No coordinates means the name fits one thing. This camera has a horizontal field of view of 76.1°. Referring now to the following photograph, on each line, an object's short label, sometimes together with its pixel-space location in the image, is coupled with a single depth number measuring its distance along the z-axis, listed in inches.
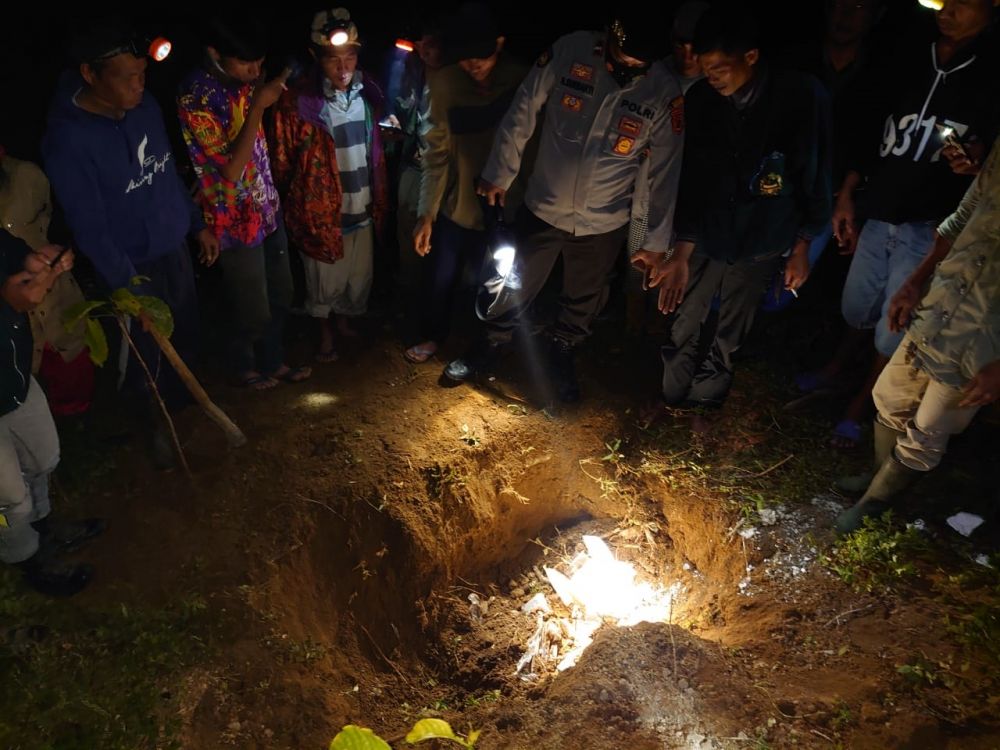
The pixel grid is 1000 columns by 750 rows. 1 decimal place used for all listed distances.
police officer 129.6
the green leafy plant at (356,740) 71.7
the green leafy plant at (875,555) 120.3
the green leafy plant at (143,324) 104.9
